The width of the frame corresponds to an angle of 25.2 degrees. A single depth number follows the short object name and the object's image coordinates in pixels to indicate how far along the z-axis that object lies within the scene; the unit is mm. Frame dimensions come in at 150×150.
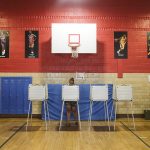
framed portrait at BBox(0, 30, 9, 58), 10398
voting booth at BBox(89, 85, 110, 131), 8516
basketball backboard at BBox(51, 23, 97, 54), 9828
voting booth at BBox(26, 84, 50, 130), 8461
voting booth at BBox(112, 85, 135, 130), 8492
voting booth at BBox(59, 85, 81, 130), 8492
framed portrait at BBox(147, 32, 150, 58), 10477
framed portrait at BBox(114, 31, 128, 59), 10461
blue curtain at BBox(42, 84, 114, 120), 9867
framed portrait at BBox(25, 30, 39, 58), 10406
